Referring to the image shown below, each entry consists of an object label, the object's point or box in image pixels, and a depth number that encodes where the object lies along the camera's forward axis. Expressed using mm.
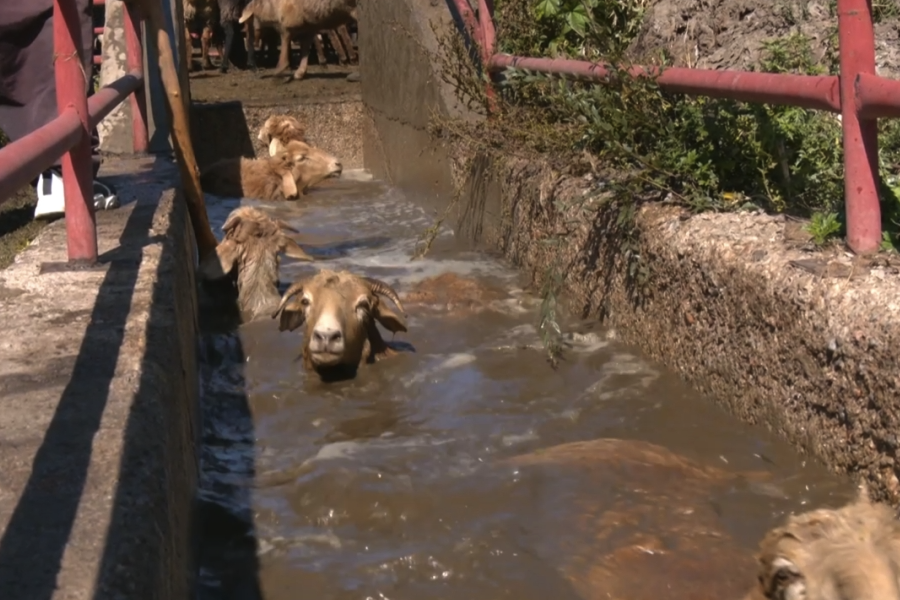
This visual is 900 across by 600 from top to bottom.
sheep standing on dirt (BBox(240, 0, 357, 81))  15242
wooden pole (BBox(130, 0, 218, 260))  7172
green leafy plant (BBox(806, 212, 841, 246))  4094
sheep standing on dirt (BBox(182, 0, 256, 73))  17203
